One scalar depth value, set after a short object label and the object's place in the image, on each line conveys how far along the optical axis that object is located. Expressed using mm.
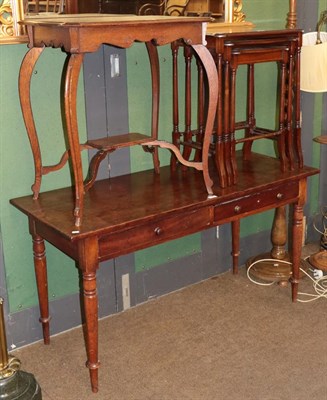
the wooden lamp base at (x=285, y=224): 3268
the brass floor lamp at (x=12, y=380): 1993
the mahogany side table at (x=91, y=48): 2336
